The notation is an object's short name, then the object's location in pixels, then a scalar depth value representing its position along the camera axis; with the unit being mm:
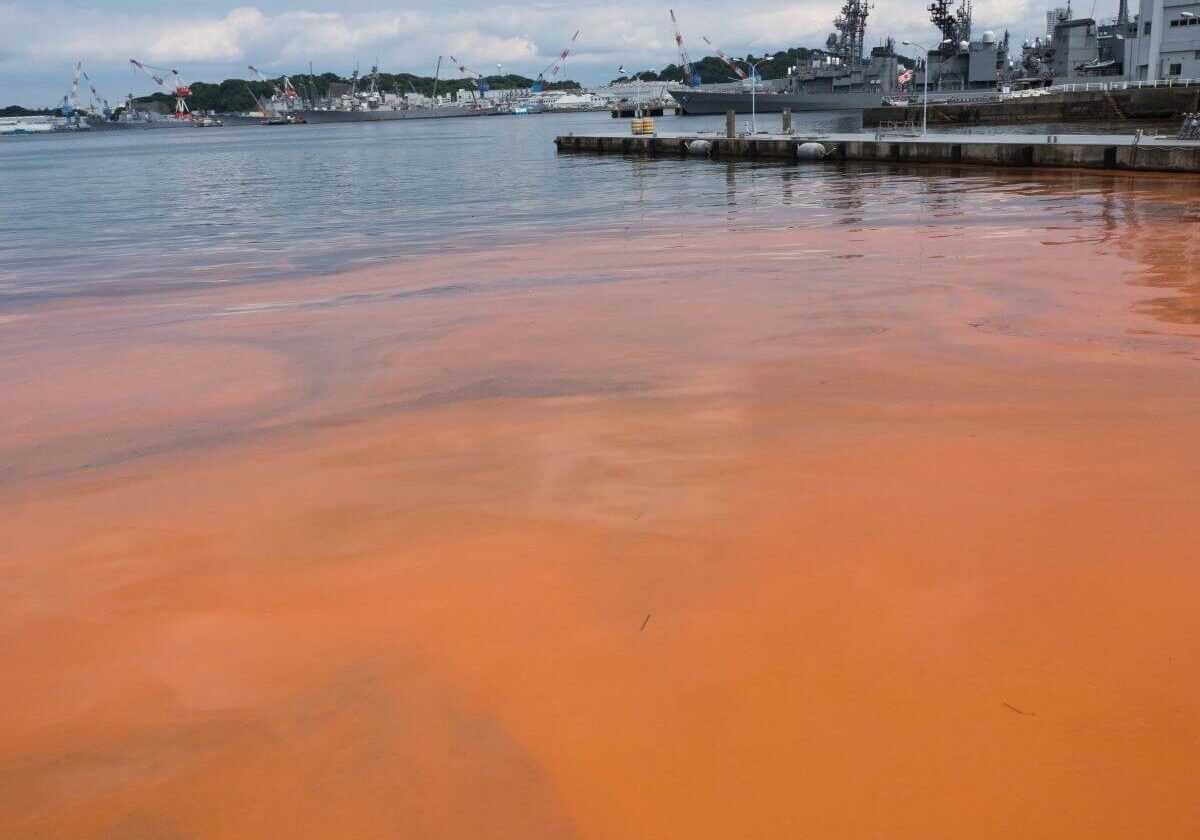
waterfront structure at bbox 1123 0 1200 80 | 67950
